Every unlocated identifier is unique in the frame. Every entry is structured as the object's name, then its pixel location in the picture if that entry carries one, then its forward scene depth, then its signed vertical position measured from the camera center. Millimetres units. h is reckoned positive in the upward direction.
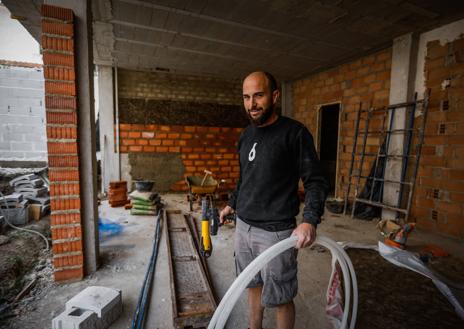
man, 1263 -210
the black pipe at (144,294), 1661 -1203
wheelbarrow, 4523 -815
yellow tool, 1603 -595
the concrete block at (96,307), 1463 -1064
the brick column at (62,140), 1960 -1
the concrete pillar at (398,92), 3664 +867
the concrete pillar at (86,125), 2055 +135
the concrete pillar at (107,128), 5453 +296
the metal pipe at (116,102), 5516 +883
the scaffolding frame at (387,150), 3535 -34
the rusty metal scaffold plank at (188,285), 1683 -1195
